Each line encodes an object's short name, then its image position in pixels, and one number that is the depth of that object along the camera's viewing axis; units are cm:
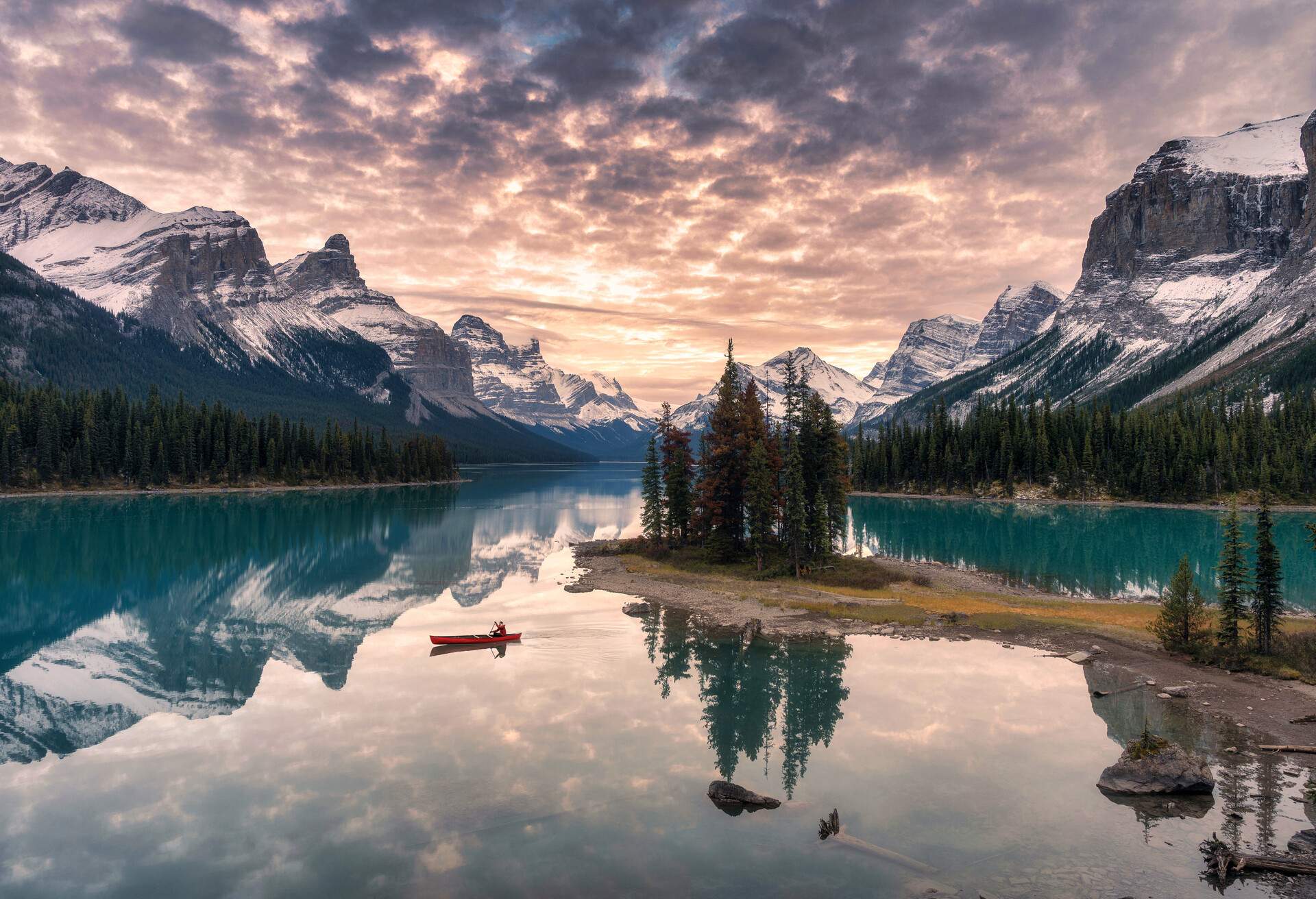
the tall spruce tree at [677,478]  7919
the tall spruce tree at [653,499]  8138
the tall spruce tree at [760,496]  6481
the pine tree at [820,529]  6738
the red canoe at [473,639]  4456
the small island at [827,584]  3691
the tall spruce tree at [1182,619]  3916
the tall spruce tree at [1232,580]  3625
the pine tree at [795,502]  6406
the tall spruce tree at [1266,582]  3578
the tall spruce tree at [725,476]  7094
